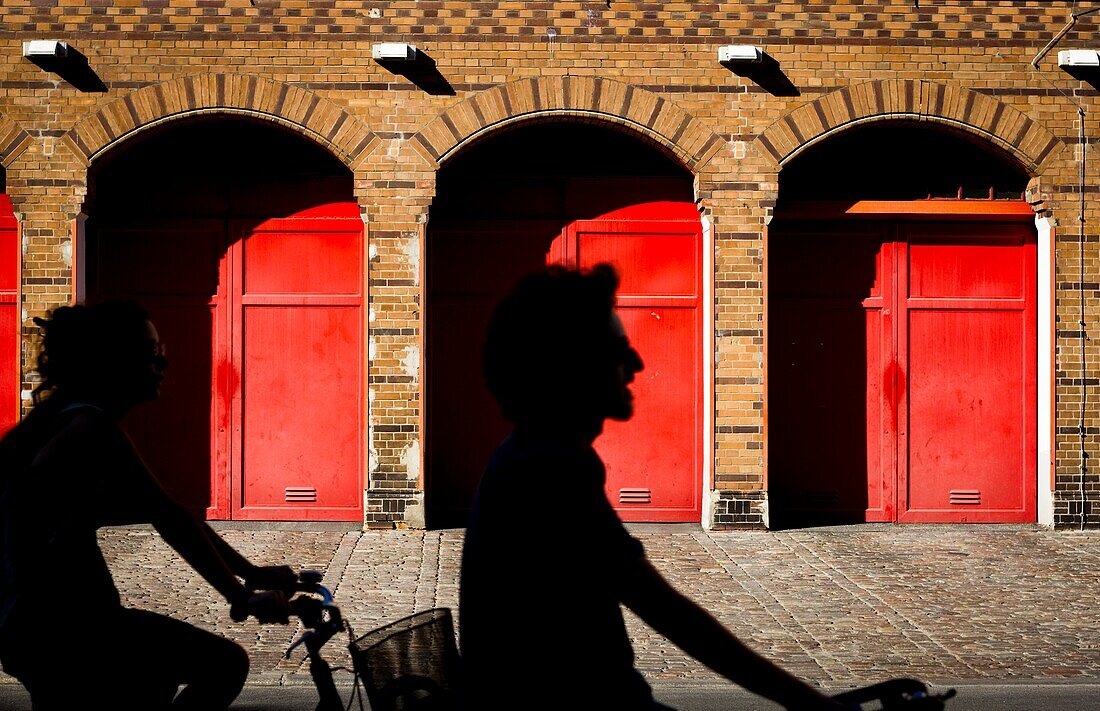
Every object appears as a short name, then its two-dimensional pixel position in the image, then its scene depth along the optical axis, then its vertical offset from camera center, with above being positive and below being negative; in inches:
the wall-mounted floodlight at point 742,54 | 437.4 +122.4
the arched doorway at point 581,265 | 461.7 +43.1
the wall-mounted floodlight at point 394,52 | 432.1 +121.3
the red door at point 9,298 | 447.2 +31.4
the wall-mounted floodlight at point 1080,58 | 443.5 +123.0
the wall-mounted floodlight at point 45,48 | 425.1 +119.9
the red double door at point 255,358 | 456.8 +9.3
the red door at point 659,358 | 463.2 +10.3
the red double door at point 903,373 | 466.0 +4.8
